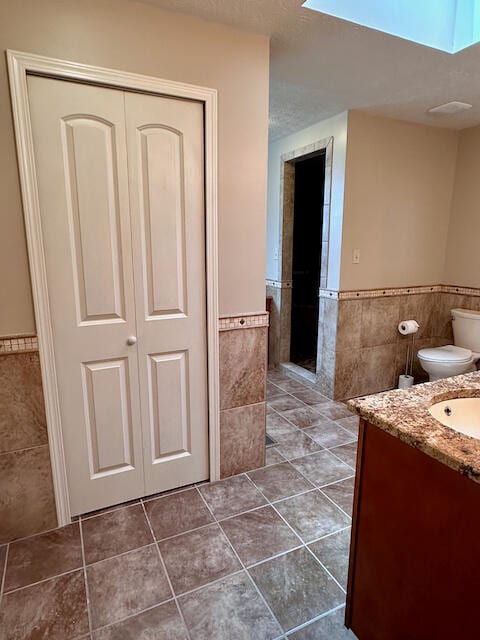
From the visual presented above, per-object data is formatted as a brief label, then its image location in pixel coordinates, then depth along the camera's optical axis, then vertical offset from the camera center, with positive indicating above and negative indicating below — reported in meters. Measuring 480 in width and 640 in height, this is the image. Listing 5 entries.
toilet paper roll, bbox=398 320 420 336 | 3.22 -0.71
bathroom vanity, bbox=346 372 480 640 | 0.89 -0.74
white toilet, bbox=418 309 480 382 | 2.95 -0.88
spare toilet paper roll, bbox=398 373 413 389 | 3.28 -1.20
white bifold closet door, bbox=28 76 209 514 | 1.59 -0.16
